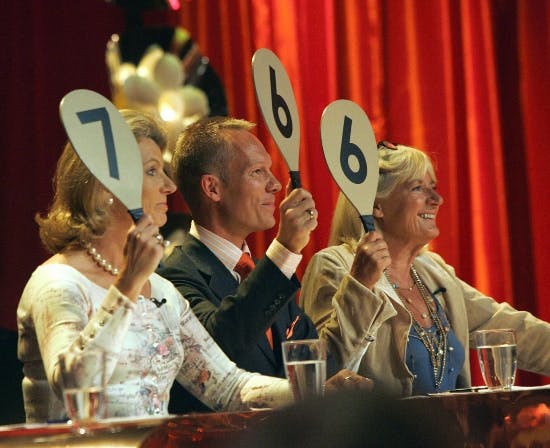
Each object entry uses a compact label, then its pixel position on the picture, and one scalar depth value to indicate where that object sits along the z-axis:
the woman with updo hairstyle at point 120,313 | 5.98
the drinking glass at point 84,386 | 5.49
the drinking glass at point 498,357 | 6.02
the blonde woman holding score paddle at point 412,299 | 7.11
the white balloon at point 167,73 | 8.66
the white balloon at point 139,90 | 8.52
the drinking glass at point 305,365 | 5.76
